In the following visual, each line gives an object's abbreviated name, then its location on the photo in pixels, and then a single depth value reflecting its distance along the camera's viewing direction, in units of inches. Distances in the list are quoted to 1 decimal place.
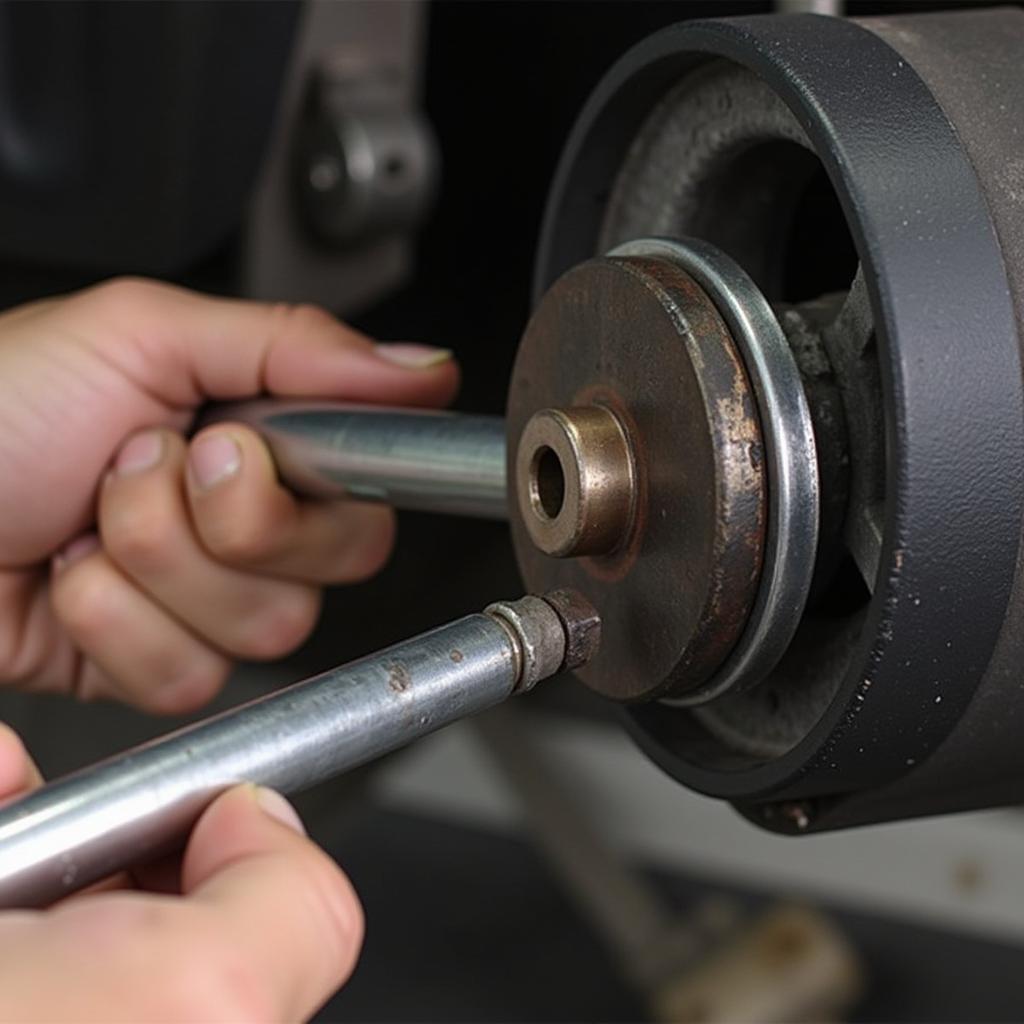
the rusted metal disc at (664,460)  18.2
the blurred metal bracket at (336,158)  27.8
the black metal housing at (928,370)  17.4
